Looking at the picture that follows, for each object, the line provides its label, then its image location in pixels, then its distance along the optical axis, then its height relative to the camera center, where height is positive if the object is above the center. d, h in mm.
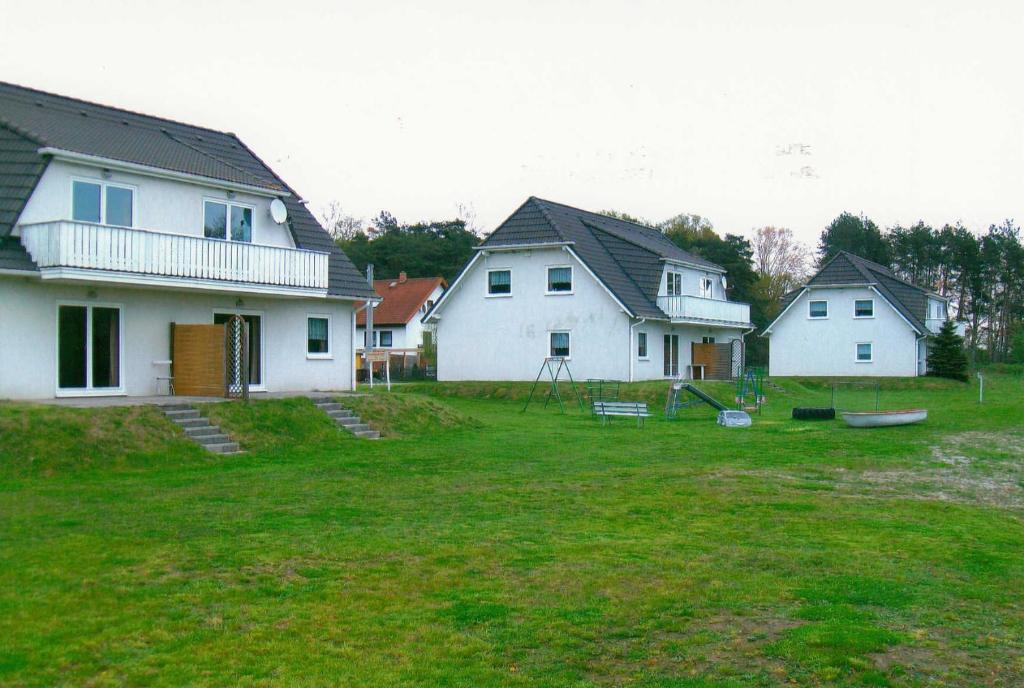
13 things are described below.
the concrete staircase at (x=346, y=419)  23078 -1316
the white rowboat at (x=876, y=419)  25922 -1494
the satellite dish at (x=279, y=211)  27344 +4142
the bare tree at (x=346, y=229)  89969 +12205
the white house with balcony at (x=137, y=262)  21797 +2381
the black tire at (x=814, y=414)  29250 -1540
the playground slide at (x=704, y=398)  29553 -1071
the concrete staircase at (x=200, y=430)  19672 -1349
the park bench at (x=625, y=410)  27281 -1315
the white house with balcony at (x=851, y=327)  53812 +1901
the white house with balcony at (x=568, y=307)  41094 +2355
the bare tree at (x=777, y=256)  87250 +9246
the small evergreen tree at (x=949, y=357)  53156 +216
